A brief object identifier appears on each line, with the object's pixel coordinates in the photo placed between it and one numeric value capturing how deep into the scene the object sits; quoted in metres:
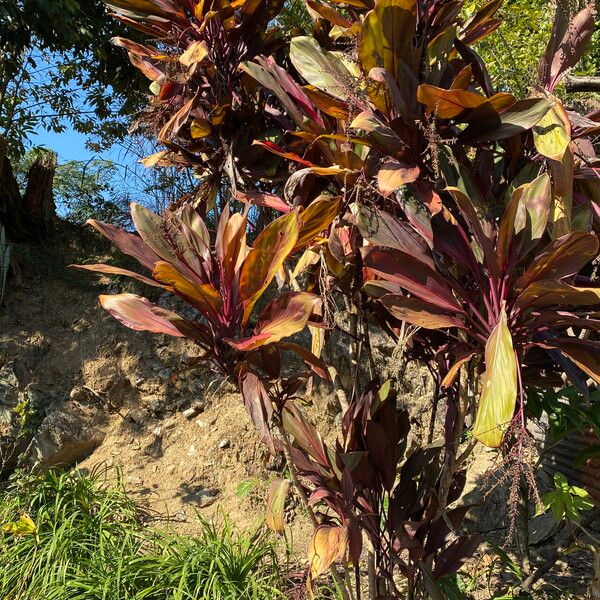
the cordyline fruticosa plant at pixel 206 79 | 2.07
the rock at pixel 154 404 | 4.62
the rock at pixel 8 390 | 4.39
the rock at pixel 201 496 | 3.84
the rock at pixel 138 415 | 4.57
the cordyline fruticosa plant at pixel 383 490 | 1.83
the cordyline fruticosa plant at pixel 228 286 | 1.47
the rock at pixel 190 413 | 4.59
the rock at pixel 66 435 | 4.16
